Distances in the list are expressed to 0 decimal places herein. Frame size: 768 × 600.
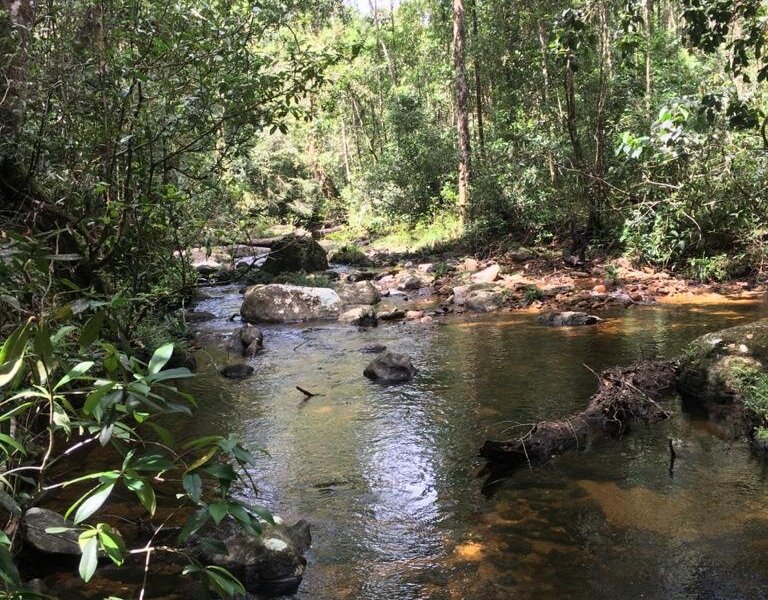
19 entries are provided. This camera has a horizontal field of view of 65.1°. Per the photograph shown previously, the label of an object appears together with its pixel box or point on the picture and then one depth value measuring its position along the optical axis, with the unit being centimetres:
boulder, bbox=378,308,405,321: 1206
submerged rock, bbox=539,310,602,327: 1028
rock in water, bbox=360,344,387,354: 954
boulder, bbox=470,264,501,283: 1441
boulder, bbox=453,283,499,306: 1301
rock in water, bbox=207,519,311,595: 370
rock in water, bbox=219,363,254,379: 860
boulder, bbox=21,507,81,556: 381
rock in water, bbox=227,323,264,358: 998
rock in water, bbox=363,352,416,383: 788
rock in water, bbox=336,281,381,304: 1384
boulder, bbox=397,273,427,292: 1532
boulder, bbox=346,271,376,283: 1675
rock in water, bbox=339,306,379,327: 1184
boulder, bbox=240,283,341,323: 1284
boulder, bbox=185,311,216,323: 1260
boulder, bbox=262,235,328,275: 1727
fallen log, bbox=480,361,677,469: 521
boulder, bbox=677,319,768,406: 605
